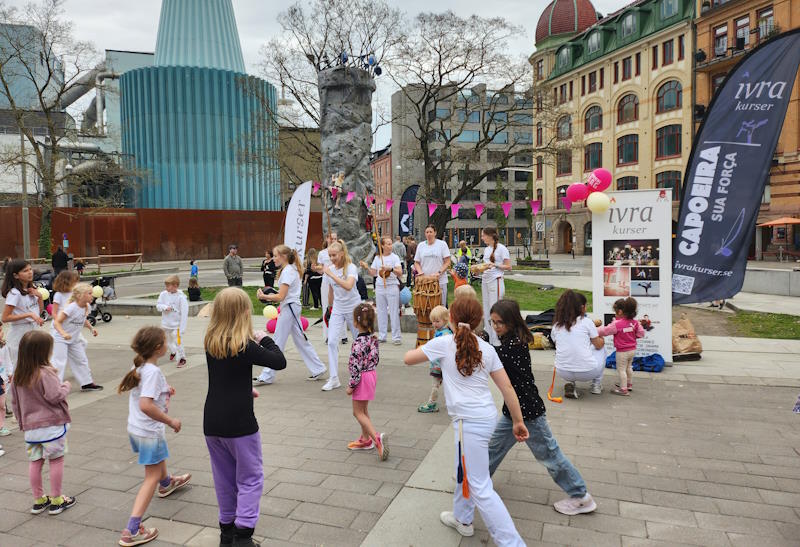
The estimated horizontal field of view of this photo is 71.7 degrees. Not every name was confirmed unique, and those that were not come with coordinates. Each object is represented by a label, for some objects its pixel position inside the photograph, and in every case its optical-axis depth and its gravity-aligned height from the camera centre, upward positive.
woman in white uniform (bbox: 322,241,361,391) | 7.54 -0.71
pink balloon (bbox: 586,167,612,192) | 8.27 +0.84
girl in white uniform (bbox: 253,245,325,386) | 7.44 -0.95
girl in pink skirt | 5.04 -1.19
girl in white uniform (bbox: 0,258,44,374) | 6.68 -0.71
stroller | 13.70 -1.52
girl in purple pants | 3.42 -1.08
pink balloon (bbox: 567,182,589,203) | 8.35 +0.68
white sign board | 8.17 -0.36
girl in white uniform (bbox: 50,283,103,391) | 7.05 -1.17
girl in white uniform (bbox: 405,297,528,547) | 3.38 -1.04
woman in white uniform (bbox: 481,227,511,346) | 9.60 -0.49
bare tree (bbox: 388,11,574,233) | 27.14 +7.96
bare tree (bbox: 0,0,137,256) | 29.22 +7.62
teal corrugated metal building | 44.47 +10.77
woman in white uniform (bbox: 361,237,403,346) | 9.90 -0.86
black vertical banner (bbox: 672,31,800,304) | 8.24 +0.95
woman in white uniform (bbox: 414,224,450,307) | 9.63 -0.32
